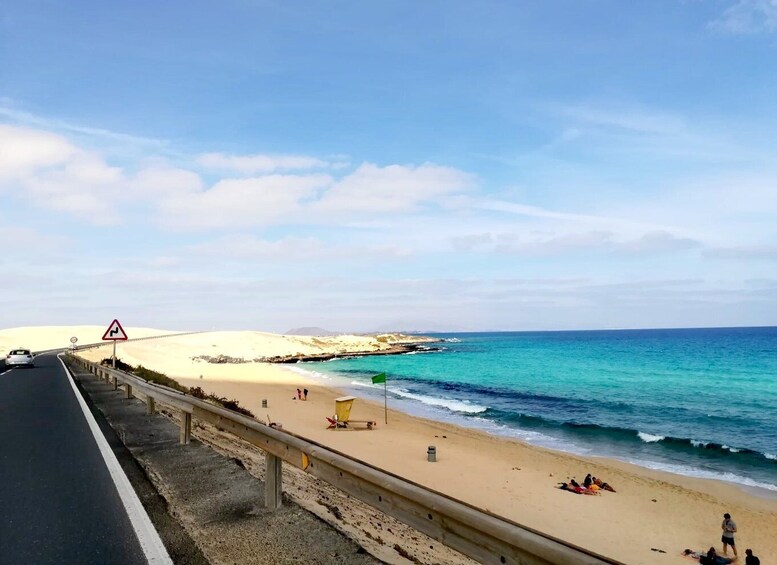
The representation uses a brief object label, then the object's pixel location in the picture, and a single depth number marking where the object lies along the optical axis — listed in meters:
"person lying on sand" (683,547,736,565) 11.12
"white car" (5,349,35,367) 36.94
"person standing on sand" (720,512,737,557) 11.59
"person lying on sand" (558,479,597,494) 15.98
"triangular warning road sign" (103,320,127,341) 22.27
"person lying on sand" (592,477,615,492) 16.64
